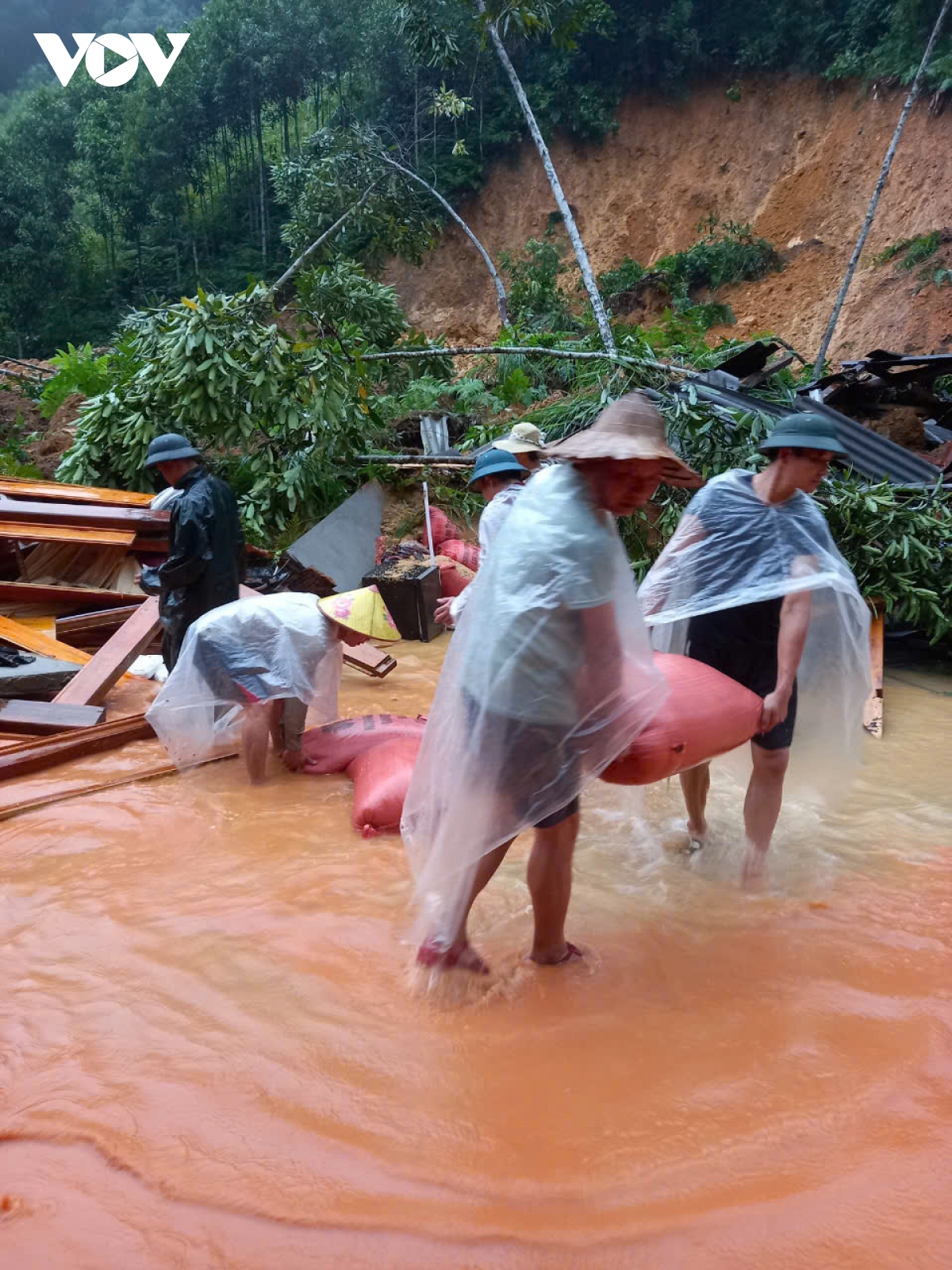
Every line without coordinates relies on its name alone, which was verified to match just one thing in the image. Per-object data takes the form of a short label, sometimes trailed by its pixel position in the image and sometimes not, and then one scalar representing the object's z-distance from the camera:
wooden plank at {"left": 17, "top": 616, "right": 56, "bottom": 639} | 5.72
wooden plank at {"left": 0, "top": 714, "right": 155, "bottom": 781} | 3.96
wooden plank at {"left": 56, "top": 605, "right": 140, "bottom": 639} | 5.81
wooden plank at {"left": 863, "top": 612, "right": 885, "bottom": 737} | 4.66
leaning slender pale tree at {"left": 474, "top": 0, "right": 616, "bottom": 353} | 10.09
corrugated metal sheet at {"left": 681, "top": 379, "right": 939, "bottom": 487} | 6.27
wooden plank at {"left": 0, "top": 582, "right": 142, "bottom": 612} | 5.96
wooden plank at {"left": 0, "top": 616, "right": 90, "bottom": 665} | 5.21
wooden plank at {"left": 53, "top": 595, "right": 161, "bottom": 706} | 4.66
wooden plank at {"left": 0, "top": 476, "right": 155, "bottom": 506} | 6.71
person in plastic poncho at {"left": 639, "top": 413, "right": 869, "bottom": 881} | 2.62
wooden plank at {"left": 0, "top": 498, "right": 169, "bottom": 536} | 6.19
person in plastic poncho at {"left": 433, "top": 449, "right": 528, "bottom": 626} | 3.64
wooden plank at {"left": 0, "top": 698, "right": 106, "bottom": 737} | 4.33
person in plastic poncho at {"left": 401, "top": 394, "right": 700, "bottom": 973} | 2.04
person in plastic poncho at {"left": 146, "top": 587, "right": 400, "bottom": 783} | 3.63
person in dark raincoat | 4.20
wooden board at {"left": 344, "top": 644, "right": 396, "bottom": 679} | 5.43
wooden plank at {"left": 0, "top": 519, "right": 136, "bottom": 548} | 6.07
